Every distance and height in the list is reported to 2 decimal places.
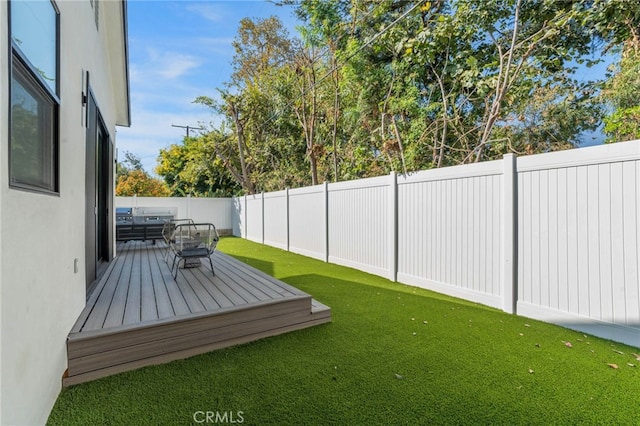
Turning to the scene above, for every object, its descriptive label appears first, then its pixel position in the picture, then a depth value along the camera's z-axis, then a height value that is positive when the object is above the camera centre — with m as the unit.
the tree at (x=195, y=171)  14.84 +2.18
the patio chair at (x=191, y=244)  4.30 -0.50
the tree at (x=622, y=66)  4.44 +2.44
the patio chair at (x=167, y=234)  5.14 -0.40
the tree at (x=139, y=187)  17.83 +1.48
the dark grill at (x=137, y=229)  7.38 -0.42
